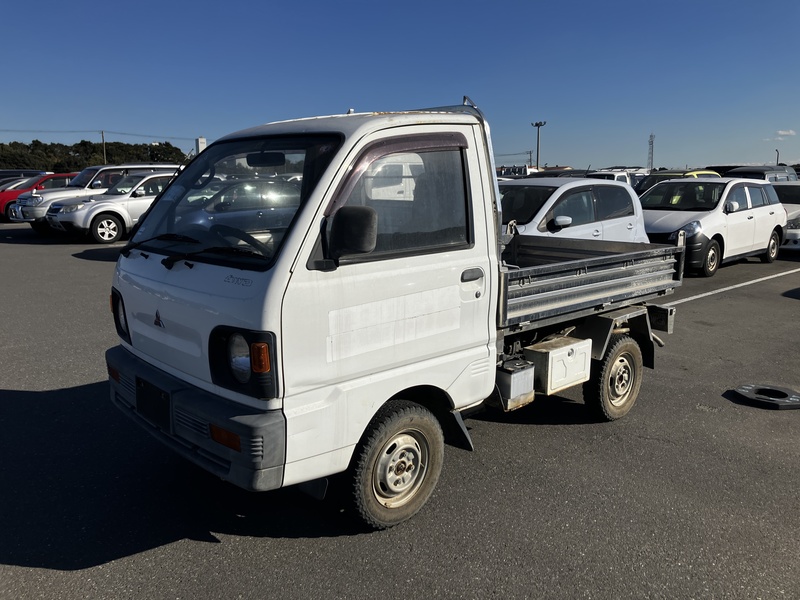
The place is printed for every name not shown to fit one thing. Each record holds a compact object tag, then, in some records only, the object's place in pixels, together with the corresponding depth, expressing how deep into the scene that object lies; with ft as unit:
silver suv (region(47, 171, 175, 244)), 50.67
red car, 67.26
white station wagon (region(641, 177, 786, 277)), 39.09
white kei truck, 9.55
